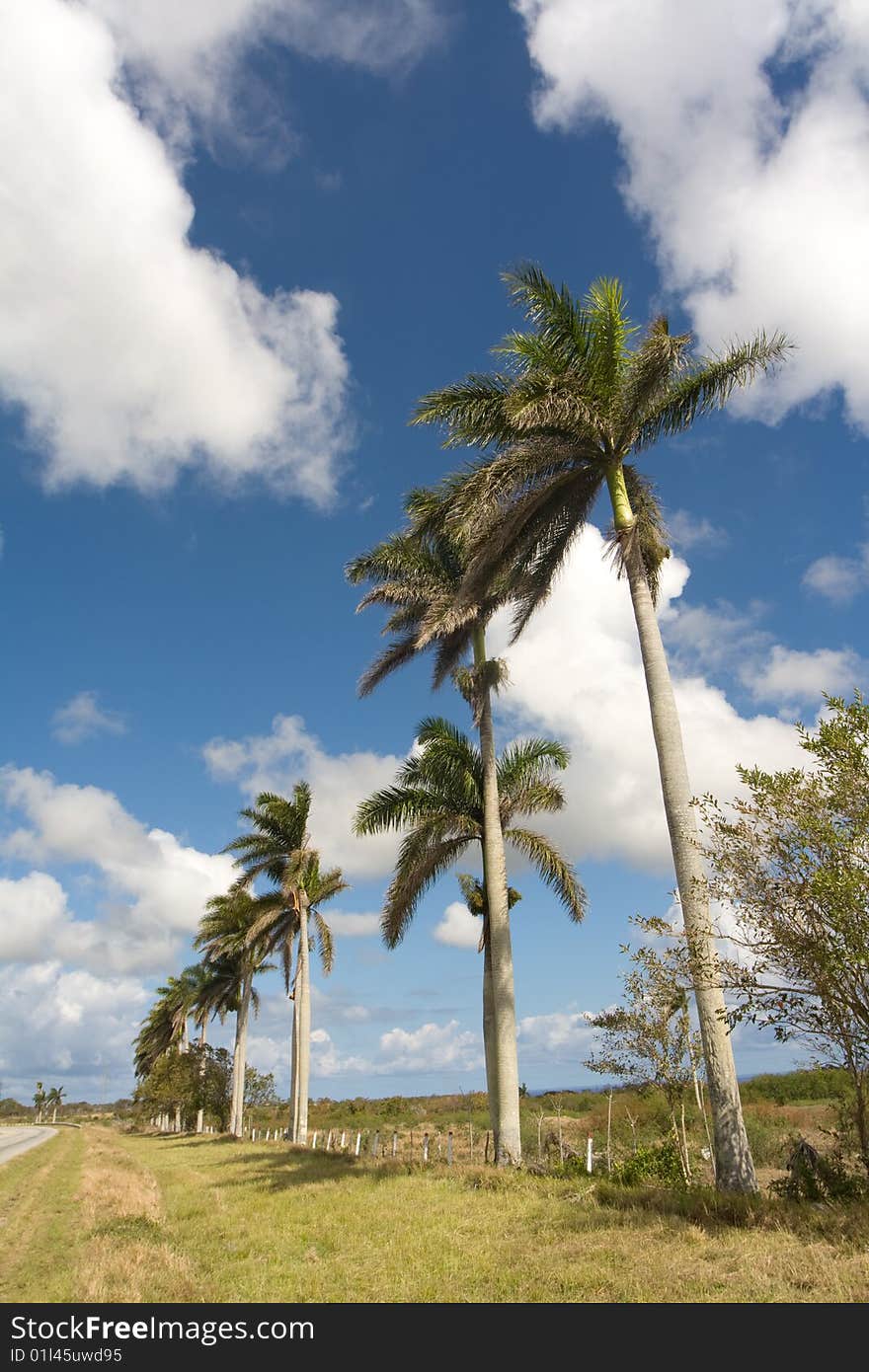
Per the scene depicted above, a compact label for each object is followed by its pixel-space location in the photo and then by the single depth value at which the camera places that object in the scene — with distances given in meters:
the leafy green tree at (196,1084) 57.16
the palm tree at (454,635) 18.56
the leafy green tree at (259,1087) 62.62
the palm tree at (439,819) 21.25
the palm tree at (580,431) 14.73
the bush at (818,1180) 10.25
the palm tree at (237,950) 41.84
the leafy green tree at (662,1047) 17.70
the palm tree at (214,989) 53.62
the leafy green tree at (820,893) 9.30
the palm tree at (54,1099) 144.91
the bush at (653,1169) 14.57
